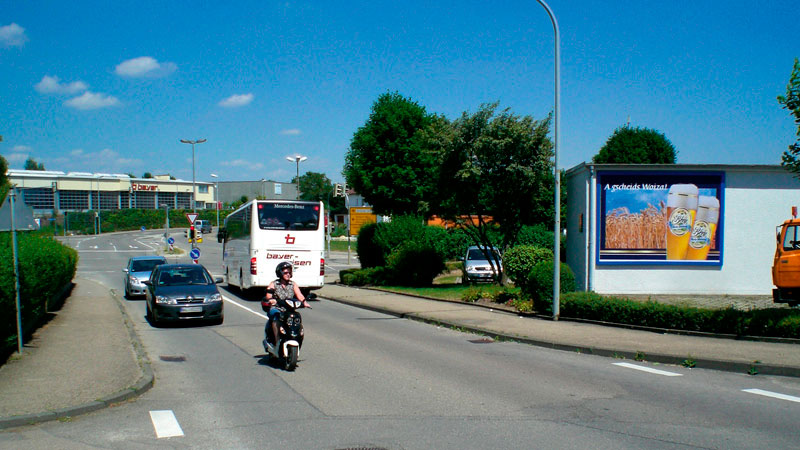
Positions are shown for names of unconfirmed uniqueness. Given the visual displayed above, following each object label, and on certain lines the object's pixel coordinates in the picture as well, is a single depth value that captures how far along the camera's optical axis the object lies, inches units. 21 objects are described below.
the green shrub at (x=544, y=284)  610.2
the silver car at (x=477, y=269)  1099.9
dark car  596.7
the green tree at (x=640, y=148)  1648.6
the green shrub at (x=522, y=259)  691.4
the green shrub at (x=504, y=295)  716.0
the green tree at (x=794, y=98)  409.4
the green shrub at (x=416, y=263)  1044.5
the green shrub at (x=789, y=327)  419.8
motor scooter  378.6
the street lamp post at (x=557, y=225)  577.6
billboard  736.3
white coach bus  861.8
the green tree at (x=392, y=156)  1210.0
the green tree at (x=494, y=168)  803.4
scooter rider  387.3
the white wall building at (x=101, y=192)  3289.9
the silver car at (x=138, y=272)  955.3
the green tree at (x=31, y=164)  5157.5
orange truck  602.2
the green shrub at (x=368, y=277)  1107.3
